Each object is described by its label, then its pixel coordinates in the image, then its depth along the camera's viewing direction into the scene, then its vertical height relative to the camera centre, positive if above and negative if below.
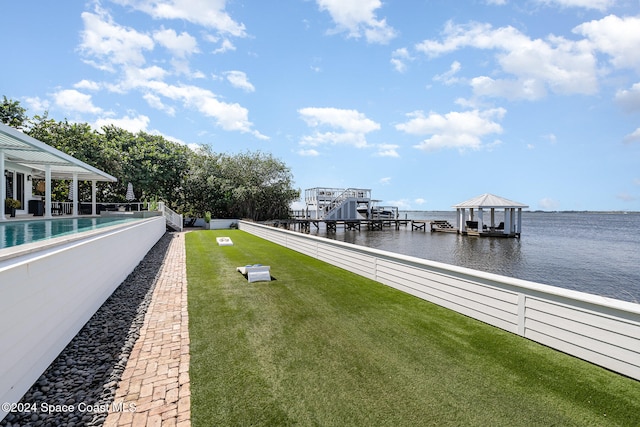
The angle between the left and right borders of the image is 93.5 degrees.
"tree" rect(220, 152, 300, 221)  28.42 +2.43
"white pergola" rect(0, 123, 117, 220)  8.27 +1.69
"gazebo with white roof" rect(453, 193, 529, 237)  26.08 -0.04
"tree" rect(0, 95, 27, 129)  20.92 +6.44
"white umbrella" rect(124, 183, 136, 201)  20.92 +0.86
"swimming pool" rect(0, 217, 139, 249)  3.36 -0.42
